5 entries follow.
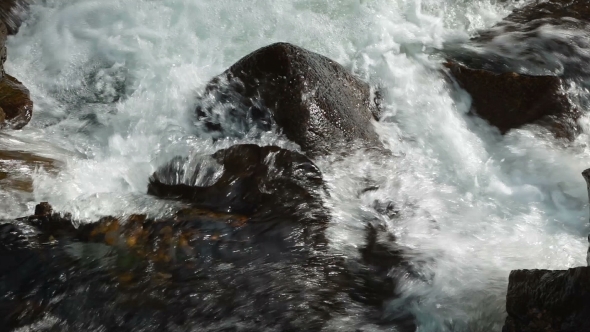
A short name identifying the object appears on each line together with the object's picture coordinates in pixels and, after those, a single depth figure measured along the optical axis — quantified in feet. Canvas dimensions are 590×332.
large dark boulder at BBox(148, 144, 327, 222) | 14.85
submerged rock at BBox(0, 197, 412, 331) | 12.35
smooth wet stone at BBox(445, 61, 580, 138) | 18.45
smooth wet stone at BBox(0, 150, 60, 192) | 15.15
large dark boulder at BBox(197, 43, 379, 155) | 16.53
